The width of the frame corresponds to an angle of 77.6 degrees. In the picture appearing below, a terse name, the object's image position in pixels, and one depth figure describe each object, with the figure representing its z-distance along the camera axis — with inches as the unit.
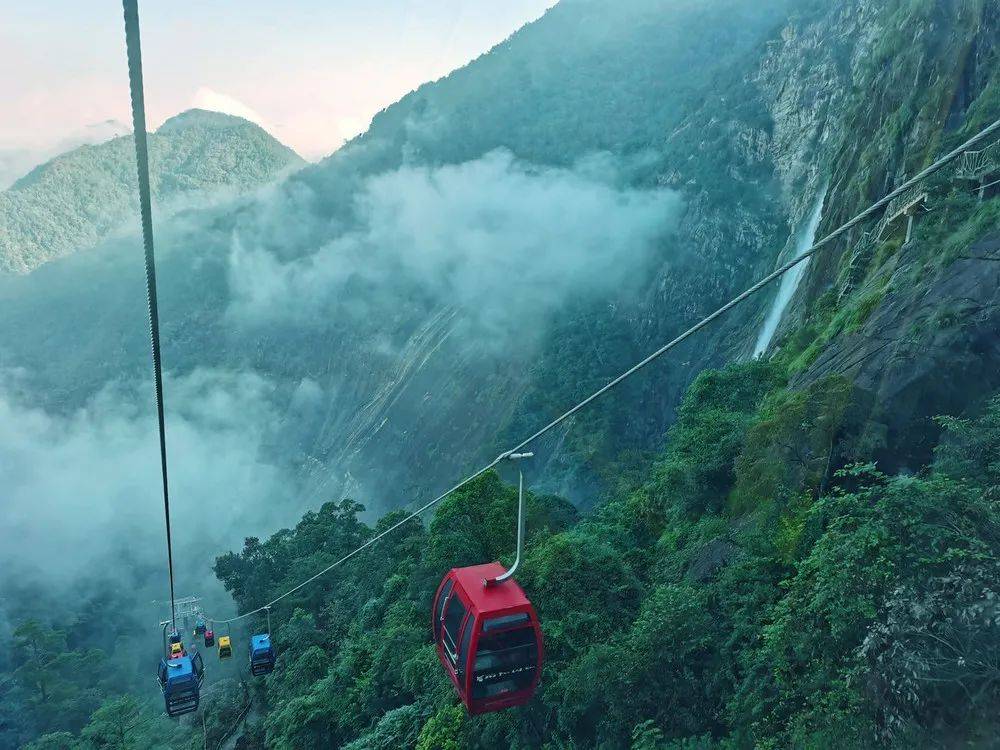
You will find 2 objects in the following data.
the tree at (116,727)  1128.2
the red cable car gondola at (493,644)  358.6
